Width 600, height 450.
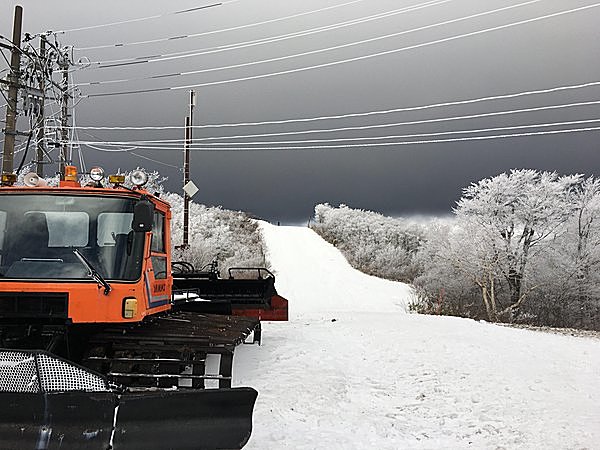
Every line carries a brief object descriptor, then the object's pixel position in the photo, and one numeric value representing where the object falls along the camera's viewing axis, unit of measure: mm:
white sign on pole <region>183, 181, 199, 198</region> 21375
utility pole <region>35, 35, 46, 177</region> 19188
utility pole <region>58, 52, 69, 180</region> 22094
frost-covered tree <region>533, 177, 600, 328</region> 31094
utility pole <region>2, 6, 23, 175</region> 17031
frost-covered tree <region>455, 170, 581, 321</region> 31281
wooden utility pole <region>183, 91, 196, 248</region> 23555
